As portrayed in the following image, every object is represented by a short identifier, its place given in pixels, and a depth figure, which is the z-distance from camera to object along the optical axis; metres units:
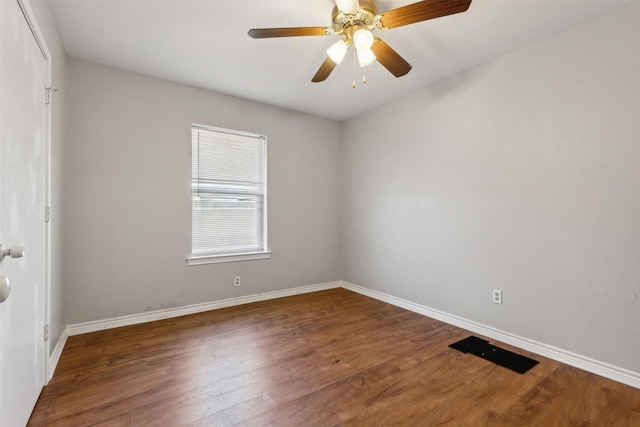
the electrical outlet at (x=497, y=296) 2.68
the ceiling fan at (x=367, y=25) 1.65
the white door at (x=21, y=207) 1.25
